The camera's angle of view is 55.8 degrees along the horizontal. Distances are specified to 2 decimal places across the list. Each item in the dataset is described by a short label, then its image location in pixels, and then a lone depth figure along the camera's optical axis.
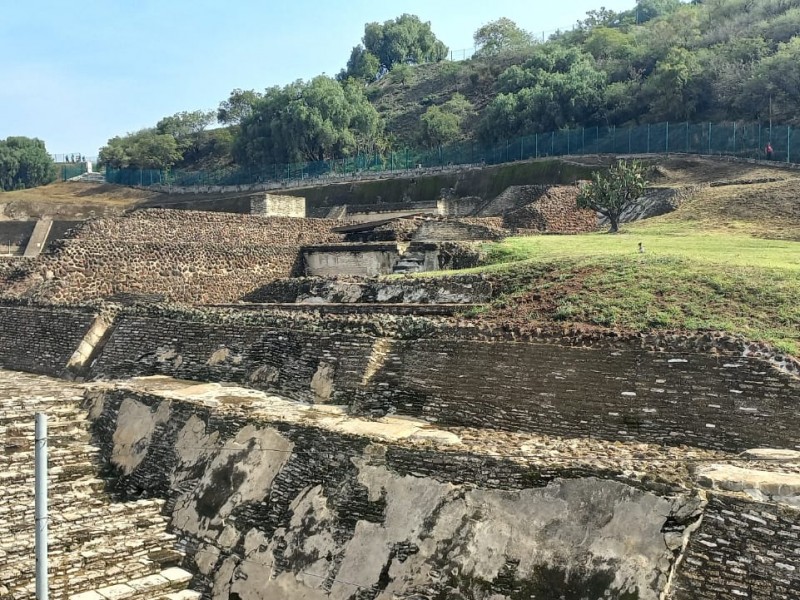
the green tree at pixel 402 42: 85.19
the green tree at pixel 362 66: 82.56
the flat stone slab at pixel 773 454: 6.76
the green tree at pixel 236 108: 71.38
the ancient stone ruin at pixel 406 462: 6.19
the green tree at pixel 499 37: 73.56
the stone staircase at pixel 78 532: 8.05
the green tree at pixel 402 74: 74.56
